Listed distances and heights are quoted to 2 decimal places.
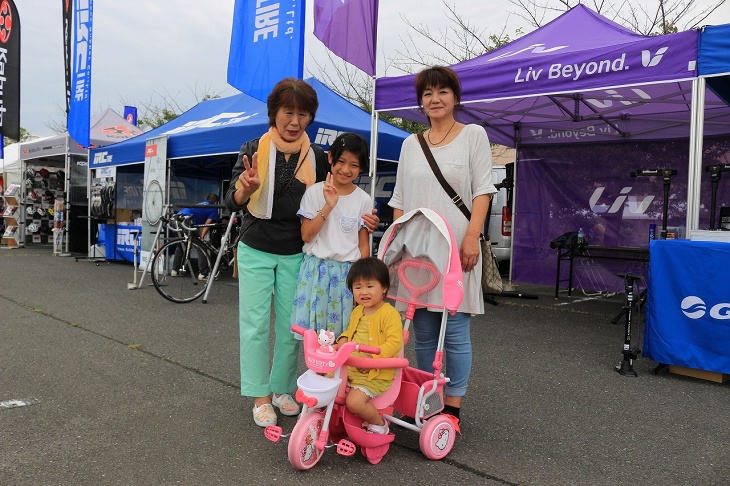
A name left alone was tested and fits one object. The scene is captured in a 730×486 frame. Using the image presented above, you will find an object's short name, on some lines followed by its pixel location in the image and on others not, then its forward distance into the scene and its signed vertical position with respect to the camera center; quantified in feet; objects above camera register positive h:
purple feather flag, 19.69 +6.57
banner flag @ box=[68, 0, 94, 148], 36.78 +8.80
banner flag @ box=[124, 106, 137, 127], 70.23 +12.16
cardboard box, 13.26 -3.14
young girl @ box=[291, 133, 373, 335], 9.25 -0.29
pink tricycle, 7.84 -2.12
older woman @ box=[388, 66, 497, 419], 9.09 +0.62
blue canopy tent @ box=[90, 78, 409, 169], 27.48 +4.51
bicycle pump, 13.80 -2.70
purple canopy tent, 15.53 +4.94
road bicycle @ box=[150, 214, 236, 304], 22.76 -1.87
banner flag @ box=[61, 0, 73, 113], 40.14 +11.93
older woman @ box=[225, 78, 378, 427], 9.52 -0.12
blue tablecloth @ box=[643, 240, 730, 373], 13.07 -1.57
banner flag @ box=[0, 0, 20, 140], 41.83 +10.05
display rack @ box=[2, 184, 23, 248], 51.80 -0.52
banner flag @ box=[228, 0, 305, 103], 20.85 +6.35
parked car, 31.55 +0.37
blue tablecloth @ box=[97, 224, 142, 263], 37.61 -1.73
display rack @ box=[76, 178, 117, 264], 38.45 +0.57
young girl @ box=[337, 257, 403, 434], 8.20 -1.55
